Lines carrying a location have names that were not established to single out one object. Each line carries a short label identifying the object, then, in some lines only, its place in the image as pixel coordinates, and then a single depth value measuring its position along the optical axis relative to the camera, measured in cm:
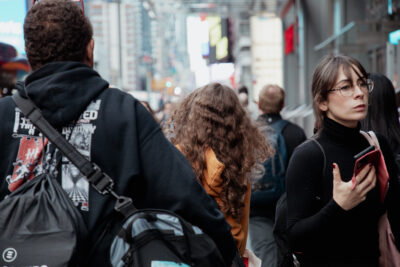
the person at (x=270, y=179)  484
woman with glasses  277
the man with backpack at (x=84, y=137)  206
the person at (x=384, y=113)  378
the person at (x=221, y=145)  328
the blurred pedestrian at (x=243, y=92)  928
